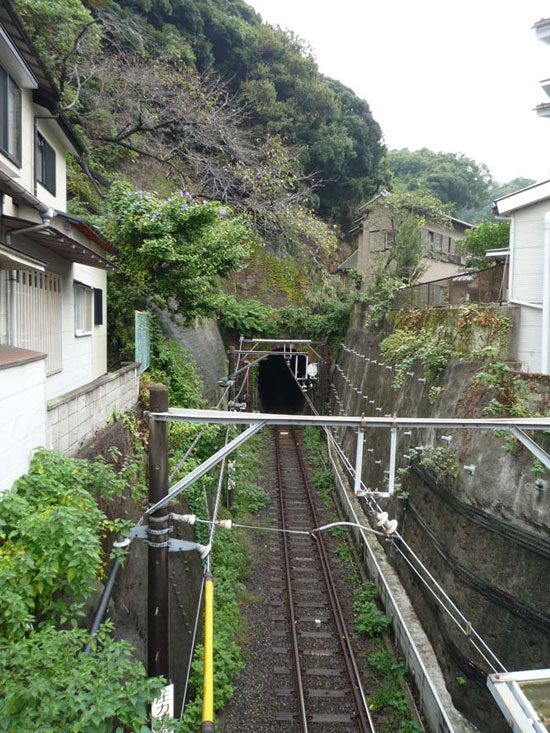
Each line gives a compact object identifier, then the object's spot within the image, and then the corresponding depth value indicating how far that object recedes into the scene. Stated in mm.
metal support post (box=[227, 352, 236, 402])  23062
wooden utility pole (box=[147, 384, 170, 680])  4492
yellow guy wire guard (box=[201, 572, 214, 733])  3574
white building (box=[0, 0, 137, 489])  5438
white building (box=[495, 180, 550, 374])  9664
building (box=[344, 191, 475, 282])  28188
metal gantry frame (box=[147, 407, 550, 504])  4496
